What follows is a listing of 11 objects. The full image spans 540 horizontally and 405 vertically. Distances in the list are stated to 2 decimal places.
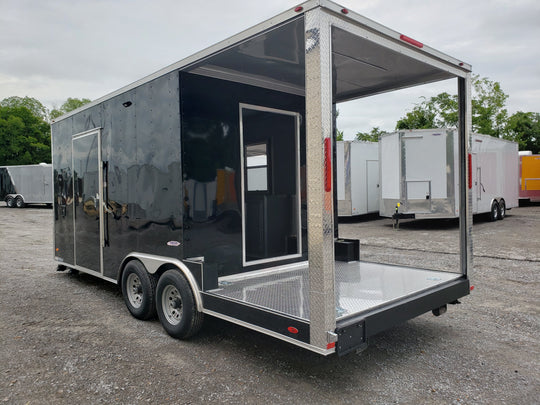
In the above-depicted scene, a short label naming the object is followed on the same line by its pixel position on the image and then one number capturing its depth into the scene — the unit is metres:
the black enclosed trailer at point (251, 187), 2.79
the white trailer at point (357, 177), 14.00
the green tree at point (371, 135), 39.12
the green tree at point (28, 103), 57.50
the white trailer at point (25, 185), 23.62
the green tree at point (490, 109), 24.77
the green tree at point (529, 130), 40.03
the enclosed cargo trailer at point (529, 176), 20.08
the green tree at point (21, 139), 44.19
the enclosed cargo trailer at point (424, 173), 11.27
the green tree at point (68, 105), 59.27
